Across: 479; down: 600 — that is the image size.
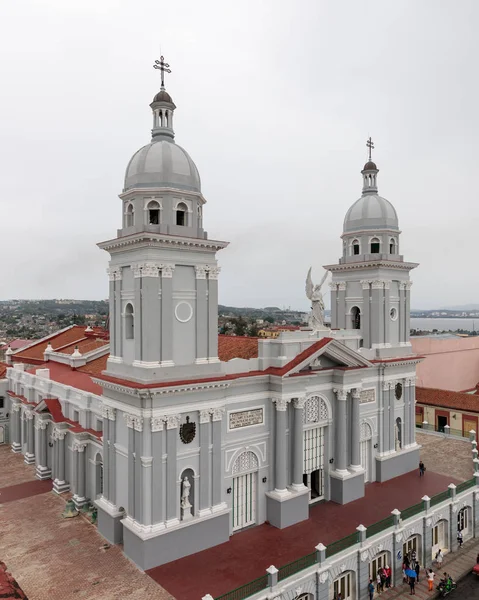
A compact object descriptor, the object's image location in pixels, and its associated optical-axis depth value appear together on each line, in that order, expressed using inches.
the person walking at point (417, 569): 841.5
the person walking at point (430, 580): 813.9
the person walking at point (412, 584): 807.1
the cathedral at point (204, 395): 755.4
